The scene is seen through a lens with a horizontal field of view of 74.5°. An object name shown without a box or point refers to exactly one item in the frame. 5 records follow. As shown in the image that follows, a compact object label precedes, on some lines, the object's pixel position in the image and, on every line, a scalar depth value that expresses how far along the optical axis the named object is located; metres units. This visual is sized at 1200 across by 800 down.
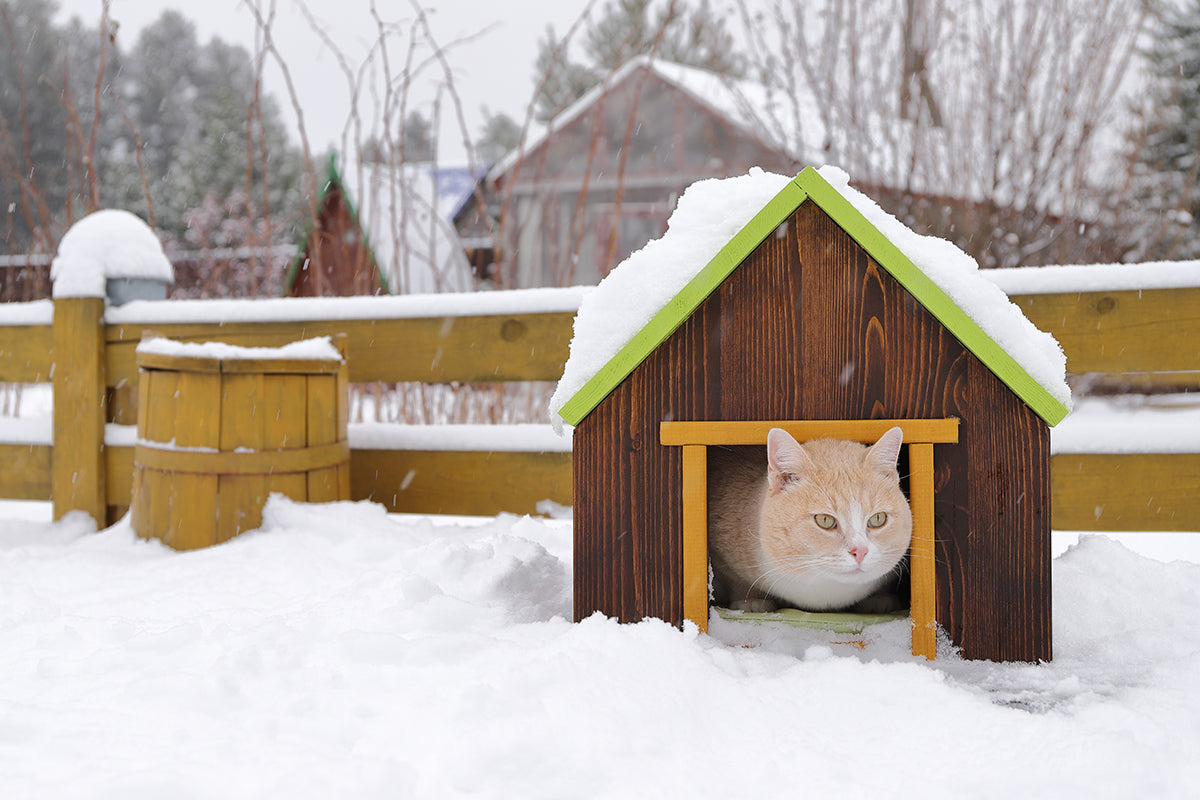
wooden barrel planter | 2.66
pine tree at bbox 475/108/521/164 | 23.95
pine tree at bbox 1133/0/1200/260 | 5.16
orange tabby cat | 1.74
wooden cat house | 1.72
